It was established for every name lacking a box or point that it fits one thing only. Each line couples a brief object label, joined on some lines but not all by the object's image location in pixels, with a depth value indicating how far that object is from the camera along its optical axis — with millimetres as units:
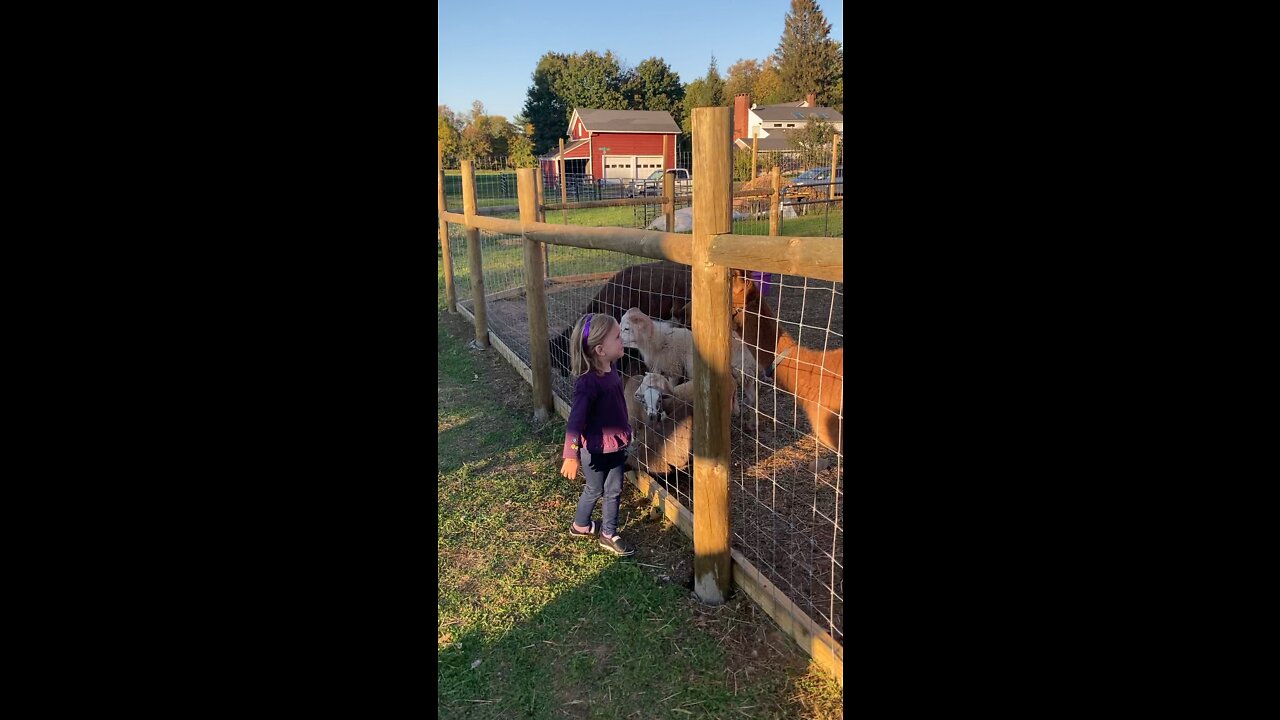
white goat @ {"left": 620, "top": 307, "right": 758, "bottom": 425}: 5284
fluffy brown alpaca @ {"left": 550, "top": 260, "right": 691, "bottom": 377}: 6801
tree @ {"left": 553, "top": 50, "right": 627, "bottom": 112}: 68250
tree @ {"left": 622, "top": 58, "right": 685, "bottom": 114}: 68812
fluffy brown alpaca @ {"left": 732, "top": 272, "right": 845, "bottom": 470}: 4172
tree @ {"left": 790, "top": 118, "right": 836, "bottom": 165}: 24156
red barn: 48500
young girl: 3893
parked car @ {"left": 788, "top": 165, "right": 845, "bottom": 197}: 22641
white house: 50844
